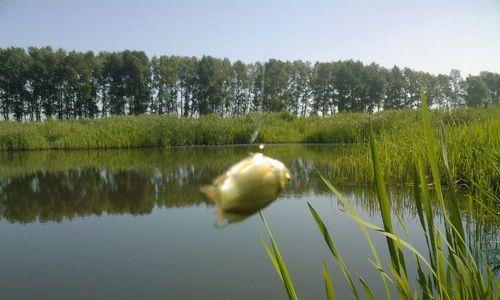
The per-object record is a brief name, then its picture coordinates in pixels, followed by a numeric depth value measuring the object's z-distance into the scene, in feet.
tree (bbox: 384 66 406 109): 133.80
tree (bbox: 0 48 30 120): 113.40
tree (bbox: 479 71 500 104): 170.09
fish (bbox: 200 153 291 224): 0.91
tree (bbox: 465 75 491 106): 166.71
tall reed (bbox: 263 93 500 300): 2.71
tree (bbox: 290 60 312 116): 126.21
